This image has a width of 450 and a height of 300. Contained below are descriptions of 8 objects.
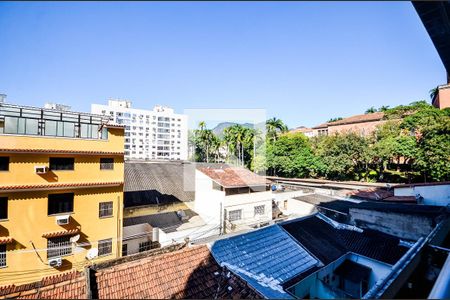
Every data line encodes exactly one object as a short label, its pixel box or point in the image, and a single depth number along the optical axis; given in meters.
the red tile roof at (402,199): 14.68
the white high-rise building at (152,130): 57.56
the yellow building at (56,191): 9.74
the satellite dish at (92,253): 9.19
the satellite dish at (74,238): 10.95
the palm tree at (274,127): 44.31
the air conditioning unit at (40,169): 10.23
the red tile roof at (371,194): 17.68
